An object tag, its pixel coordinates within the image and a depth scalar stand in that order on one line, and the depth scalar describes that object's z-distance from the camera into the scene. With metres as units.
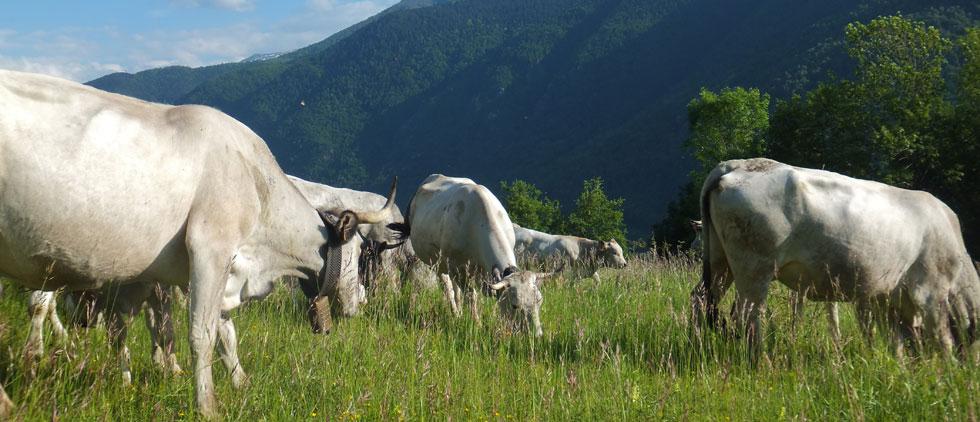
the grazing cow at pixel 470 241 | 8.83
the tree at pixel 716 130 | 57.91
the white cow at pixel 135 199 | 4.30
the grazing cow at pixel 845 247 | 7.19
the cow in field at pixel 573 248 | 23.25
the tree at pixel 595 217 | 69.81
